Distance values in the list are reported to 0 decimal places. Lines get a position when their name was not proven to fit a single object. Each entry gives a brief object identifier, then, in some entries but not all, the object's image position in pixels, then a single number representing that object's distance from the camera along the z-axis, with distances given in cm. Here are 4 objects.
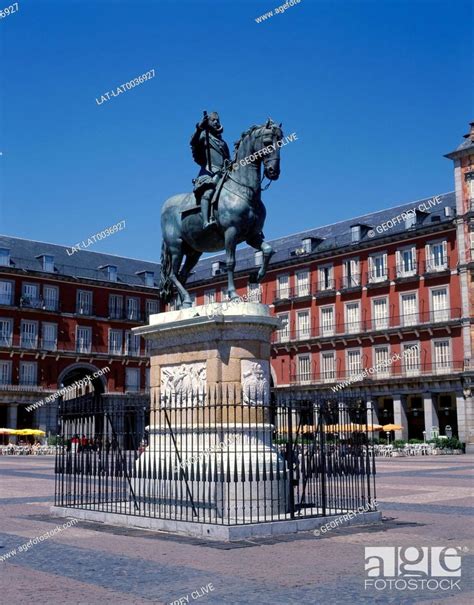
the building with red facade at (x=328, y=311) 4903
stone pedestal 1084
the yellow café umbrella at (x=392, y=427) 4096
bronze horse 1223
